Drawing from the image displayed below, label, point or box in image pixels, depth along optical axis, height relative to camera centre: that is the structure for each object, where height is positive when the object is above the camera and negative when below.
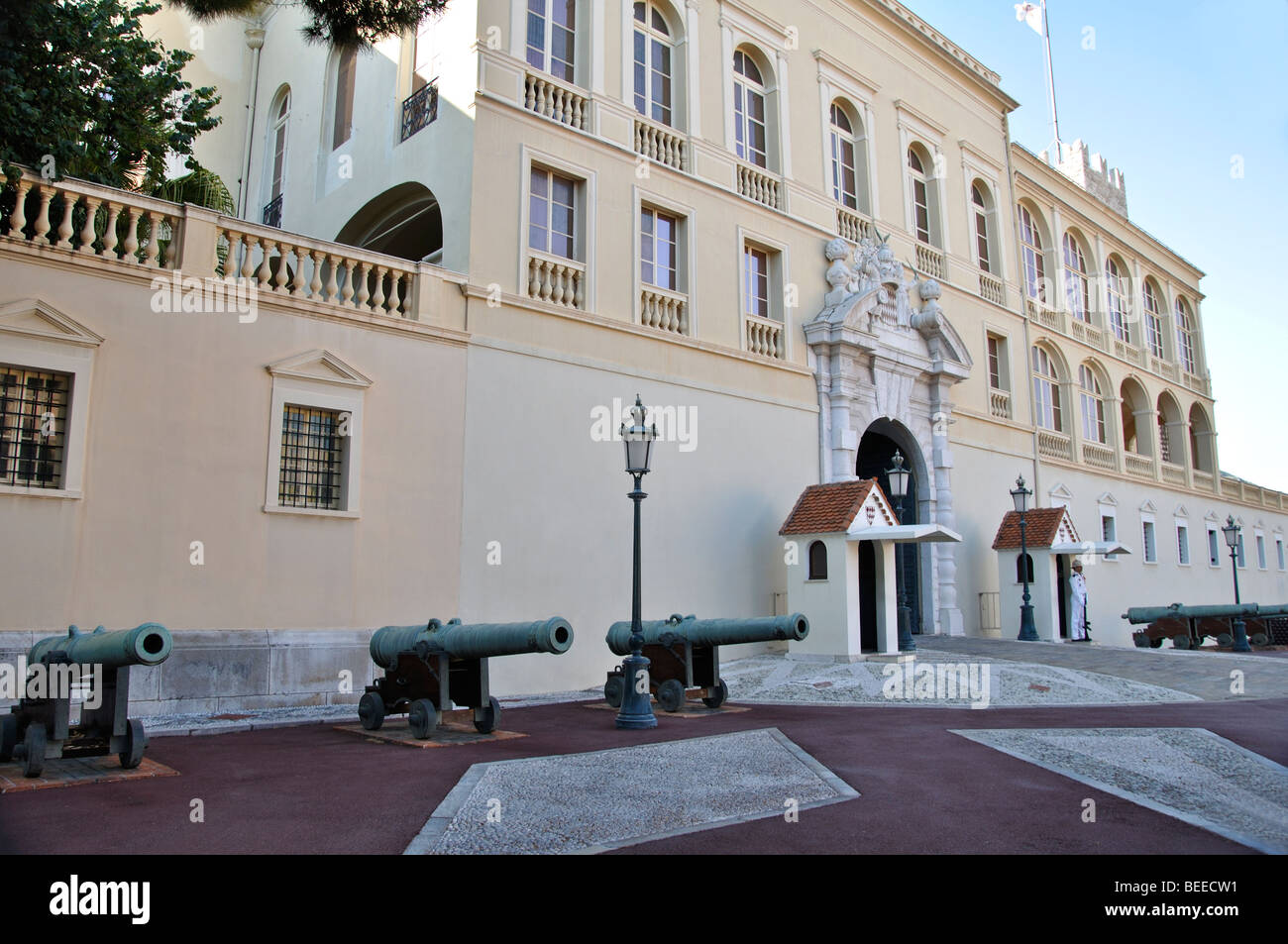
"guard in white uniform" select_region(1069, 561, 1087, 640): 21.59 -0.14
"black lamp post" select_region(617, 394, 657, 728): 9.86 -0.61
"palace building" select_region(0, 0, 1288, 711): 10.69 +3.90
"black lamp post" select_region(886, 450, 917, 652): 16.41 +2.02
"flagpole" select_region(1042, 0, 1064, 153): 36.22 +18.53
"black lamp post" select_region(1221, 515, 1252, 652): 23.42 -0.85
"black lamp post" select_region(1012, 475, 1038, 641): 20.47 +0.75
